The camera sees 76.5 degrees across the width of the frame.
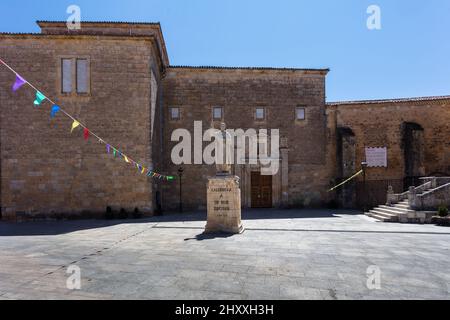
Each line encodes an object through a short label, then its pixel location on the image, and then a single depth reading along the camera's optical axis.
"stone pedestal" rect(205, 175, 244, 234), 9.26
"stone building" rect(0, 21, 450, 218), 14.07
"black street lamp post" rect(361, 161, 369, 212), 17.54
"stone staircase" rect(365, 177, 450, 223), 11.83
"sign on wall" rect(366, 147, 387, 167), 19.28
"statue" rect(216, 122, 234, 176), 9.34
